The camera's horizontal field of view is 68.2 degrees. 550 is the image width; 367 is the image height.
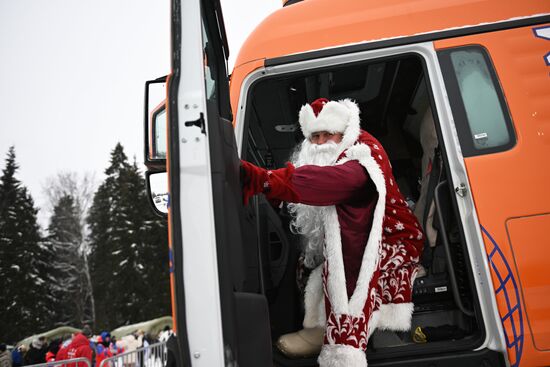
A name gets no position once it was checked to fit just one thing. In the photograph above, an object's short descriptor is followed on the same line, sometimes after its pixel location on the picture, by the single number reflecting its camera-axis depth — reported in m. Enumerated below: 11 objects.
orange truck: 1.30
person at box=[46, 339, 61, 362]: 10.93
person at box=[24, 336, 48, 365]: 12.39
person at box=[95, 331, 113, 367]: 10.71
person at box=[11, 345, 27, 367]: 12.49
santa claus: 1.83
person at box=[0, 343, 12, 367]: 10.06
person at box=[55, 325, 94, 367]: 8.62
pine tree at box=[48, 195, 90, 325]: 24.78
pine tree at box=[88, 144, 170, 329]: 23.27
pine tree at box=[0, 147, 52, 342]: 19.06
